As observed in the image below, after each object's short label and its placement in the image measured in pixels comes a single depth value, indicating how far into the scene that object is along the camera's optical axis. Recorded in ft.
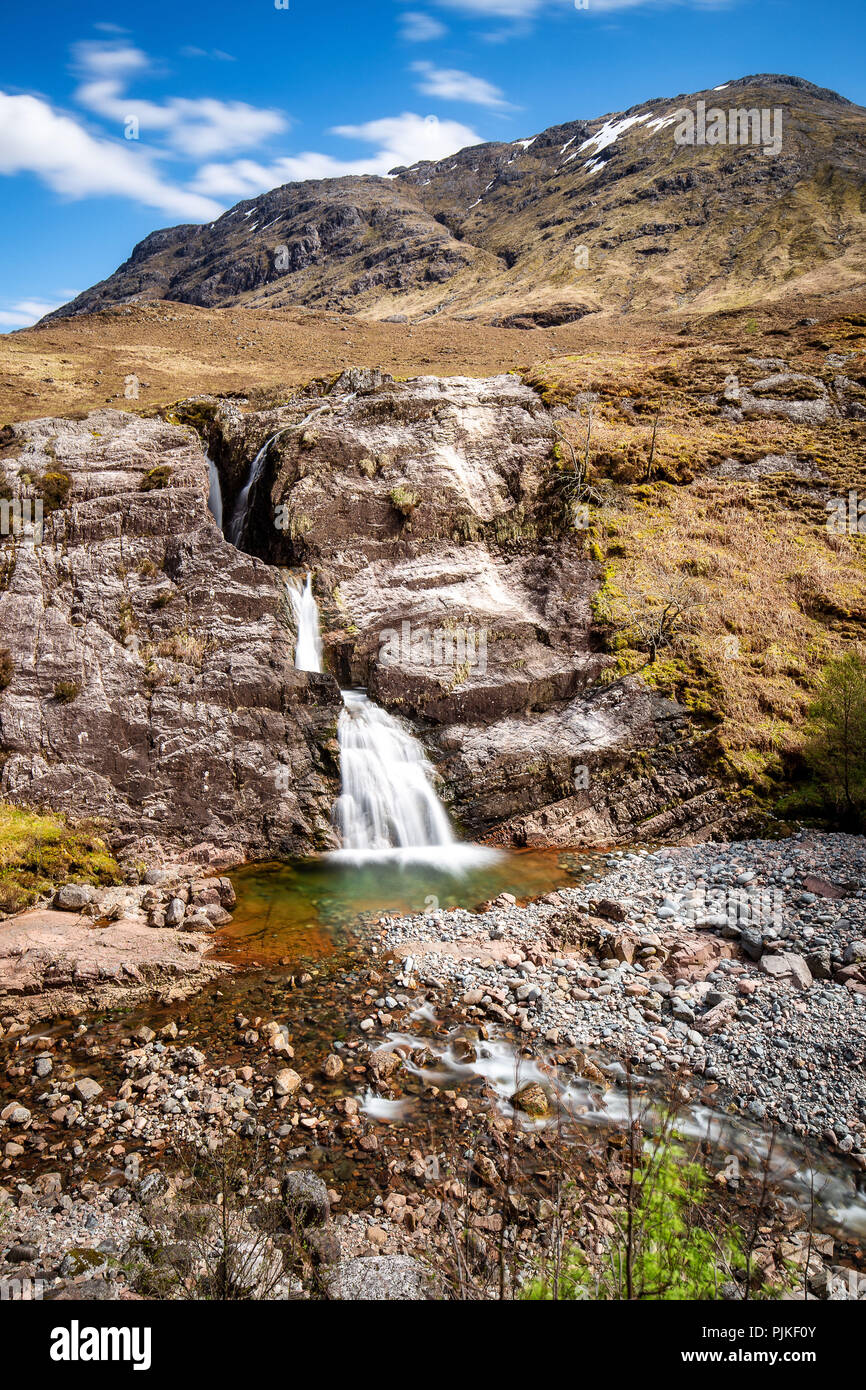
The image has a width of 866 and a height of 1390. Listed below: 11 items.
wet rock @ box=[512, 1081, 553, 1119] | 26.91
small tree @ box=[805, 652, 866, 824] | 53.67
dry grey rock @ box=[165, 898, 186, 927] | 42.96
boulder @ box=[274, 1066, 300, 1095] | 27.86
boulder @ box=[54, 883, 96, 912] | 43.73
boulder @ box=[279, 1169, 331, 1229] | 21.47
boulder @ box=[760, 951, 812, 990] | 32.91
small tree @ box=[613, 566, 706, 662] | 66.13
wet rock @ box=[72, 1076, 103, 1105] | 27.58
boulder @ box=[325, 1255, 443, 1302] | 18.48
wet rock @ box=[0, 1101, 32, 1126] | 26.30
